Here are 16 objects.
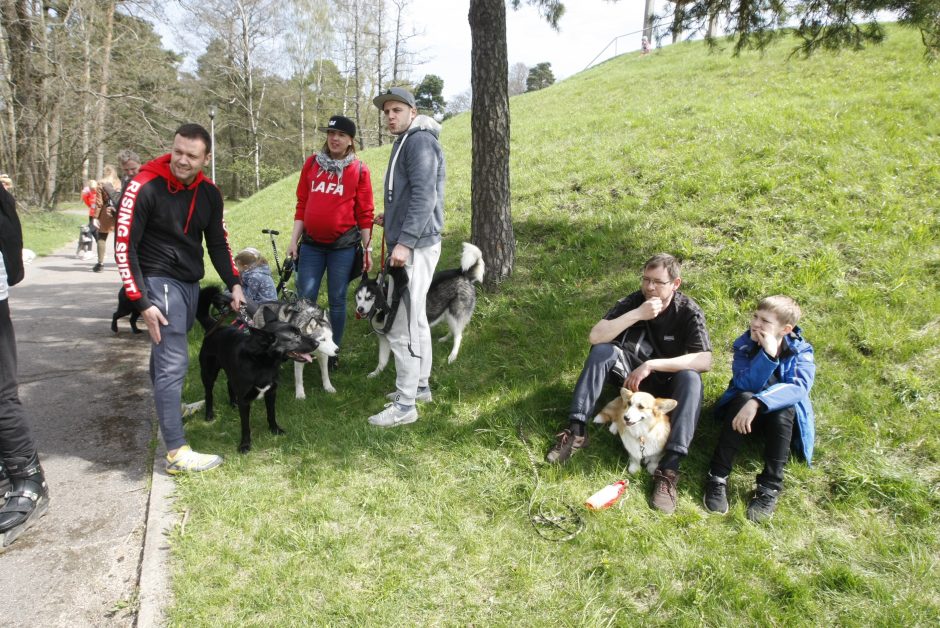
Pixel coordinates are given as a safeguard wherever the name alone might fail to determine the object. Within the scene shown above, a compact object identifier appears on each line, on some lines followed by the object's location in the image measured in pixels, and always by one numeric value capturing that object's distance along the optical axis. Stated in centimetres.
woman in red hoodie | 422
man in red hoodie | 283
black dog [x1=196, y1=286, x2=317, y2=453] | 338
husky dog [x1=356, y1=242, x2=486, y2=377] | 469
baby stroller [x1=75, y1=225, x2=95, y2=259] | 1107
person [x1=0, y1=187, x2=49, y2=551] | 263
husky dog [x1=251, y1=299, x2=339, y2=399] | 376
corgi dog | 309
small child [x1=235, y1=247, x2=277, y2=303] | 498
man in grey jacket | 341
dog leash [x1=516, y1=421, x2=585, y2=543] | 274
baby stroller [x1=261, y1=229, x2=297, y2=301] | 464
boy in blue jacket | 291
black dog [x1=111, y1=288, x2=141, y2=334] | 584
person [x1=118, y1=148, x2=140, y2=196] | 623
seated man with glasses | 311
